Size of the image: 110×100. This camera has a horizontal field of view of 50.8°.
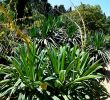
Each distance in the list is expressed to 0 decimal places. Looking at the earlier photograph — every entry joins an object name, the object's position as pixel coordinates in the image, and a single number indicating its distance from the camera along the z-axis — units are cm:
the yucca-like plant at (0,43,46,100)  194
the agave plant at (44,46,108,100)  198
